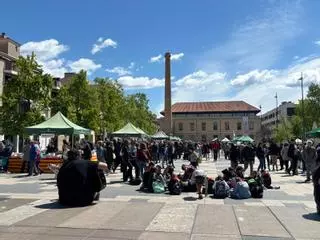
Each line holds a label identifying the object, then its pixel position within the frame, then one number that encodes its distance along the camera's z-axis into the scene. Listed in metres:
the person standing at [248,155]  13.60
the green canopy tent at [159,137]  29.70
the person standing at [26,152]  12.84
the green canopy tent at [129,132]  21.03
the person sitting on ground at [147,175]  9.02
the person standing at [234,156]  14.51
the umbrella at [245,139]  25.89
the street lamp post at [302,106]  41.79
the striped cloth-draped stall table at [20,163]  13.29
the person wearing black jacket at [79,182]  6.77
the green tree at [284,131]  51.75
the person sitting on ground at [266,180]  9.63
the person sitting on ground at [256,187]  8.05
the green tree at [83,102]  29.97
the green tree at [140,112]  40.89
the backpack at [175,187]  8.36
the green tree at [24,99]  20.25
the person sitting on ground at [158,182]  8.68
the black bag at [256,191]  8.04
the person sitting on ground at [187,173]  9.17
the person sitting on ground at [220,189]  7.93
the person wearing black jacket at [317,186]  6.19
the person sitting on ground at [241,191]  7.90
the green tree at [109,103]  33.29
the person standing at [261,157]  14.46
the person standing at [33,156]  12.57
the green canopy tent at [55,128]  14.09
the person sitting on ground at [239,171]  8.95
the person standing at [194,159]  11.42
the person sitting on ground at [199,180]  7.91
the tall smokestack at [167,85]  44.94
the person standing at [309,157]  11.17
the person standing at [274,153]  15.75
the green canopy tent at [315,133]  16.33
